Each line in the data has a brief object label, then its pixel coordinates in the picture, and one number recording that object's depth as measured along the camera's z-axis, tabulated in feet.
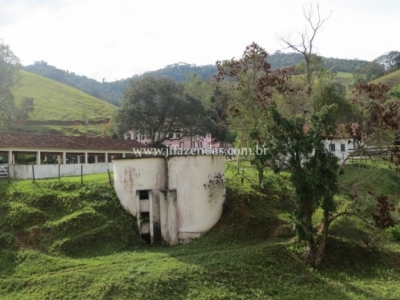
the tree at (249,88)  76.48
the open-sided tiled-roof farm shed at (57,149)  84.89
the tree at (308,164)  54.60
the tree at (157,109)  147.64
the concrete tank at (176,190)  65.72
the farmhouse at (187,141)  172.25
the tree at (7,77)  181.31
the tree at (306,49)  75.72
